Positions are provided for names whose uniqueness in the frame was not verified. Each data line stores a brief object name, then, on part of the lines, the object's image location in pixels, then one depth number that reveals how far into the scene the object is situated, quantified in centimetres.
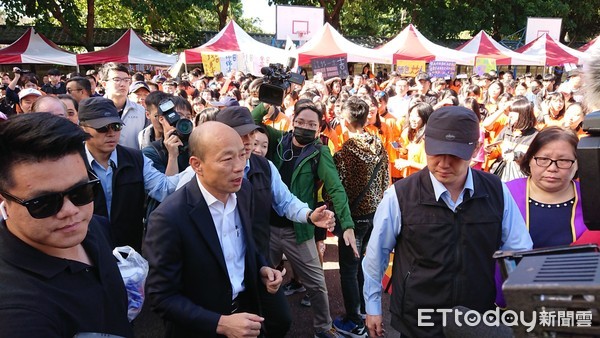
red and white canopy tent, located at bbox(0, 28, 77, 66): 1536
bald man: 197
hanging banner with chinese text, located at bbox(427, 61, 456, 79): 1431
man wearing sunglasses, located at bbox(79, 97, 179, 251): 287
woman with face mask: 343
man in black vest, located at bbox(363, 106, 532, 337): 201
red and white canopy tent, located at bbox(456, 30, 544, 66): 1656
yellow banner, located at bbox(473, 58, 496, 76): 1586
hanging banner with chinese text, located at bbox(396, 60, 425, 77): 1469
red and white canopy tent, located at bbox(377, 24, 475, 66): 1474
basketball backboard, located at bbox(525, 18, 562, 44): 2461
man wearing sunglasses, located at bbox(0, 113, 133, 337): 119
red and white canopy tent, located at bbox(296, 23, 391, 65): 1352
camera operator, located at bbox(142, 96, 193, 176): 329
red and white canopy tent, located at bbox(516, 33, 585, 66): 1689
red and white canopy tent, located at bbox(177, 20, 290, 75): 1272
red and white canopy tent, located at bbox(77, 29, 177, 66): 1578
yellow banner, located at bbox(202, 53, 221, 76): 1236
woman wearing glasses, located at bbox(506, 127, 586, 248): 233
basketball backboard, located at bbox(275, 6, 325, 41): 1884
